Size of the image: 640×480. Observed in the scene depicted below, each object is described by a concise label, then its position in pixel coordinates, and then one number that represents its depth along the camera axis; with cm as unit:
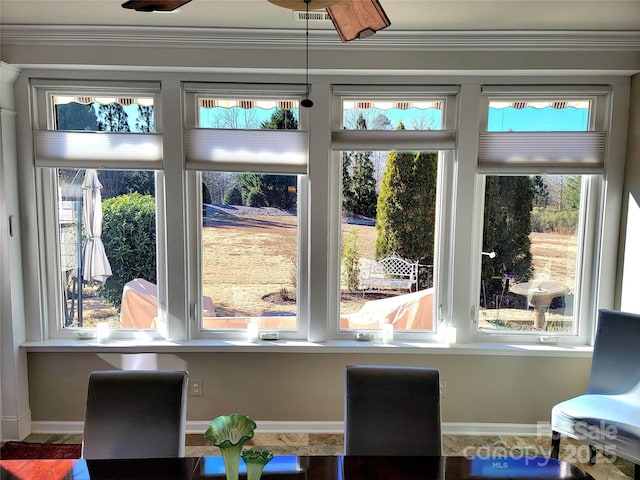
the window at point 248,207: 278
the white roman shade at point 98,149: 273
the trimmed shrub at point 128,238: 289
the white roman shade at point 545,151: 274
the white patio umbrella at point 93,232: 286
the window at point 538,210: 276
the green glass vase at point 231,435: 115
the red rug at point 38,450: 258
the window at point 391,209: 281
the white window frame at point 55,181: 275
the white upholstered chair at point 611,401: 215
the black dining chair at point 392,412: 165
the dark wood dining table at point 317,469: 139
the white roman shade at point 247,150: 277
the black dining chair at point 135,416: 161
